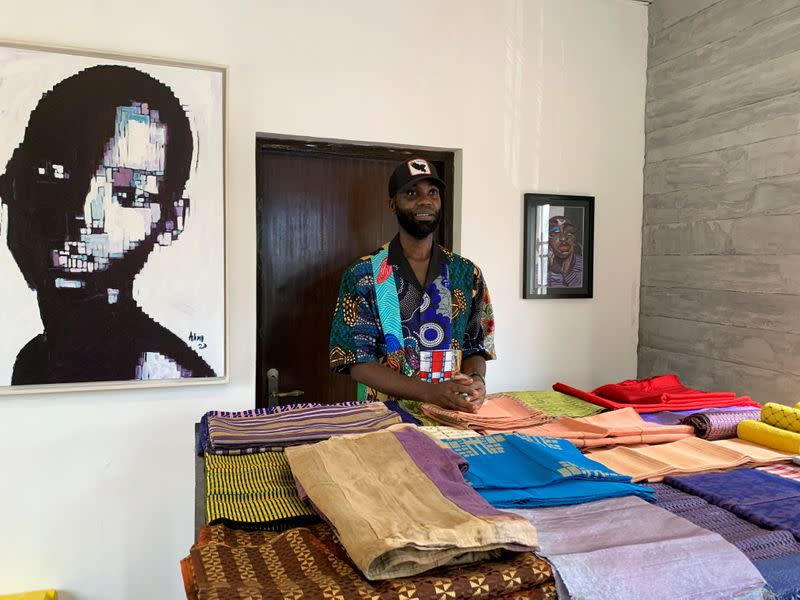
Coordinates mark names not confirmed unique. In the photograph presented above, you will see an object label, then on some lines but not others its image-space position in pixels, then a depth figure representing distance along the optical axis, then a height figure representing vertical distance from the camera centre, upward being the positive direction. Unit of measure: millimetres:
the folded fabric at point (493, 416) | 1559 -373
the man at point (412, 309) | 1945 -124
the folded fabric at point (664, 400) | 1876 -384
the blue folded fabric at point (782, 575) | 904 -436
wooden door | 2834 +149
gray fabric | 852 -402
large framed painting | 2291 +177
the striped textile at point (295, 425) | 1284 -340
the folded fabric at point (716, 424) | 1589 -378
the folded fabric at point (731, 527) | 991 -422
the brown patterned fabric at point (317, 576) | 781 -398
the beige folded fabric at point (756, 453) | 1412 -412
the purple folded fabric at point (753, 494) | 1088 -411
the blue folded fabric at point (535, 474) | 1062 -359
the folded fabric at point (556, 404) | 1836 -401
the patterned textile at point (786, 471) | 1347 -425
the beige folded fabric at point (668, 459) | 1301 -401
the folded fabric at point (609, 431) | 1473 -381
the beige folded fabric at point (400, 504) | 806 -337
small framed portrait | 3129 +132
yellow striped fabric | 1011 -386
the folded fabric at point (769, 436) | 1456 -384
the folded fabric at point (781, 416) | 1529 -348
